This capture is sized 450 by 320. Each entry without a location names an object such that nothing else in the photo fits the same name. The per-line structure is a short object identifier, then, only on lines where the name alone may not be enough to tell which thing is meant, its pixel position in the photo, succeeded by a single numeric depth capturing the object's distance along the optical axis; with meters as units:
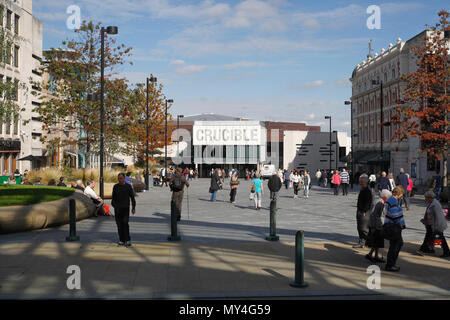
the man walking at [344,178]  29.86
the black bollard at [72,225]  11.84
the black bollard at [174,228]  12.00
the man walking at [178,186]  15.60
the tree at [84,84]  30.75
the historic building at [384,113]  49.16
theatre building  78.62
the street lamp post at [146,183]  35.17
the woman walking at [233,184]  23.20
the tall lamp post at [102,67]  21.84
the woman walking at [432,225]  10.27
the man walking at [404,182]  20.43
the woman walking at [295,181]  28.28
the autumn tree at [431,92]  27.30
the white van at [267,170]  64.20
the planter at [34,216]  12.95
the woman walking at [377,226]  9.48
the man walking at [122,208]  11.05
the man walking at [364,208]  10.99
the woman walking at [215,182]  23.98
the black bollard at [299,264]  7.68
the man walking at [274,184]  20.34
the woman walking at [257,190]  20.00
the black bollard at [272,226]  12.23
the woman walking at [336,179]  29.17
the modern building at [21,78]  37.97
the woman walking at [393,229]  8.78
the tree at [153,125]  51.97
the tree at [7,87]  21.91
